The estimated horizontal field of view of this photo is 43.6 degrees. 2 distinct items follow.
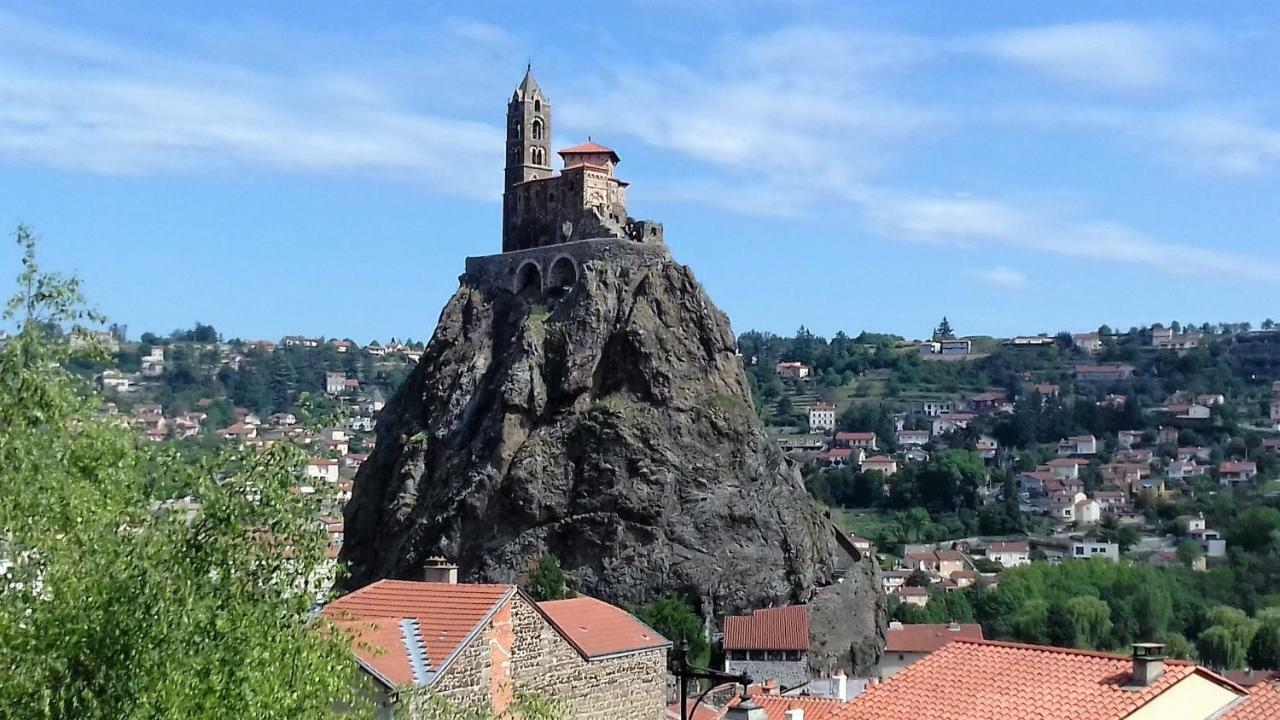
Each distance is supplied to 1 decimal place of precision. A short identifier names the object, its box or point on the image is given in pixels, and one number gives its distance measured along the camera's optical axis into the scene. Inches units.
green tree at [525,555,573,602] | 3334.2
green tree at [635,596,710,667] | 3157.0
